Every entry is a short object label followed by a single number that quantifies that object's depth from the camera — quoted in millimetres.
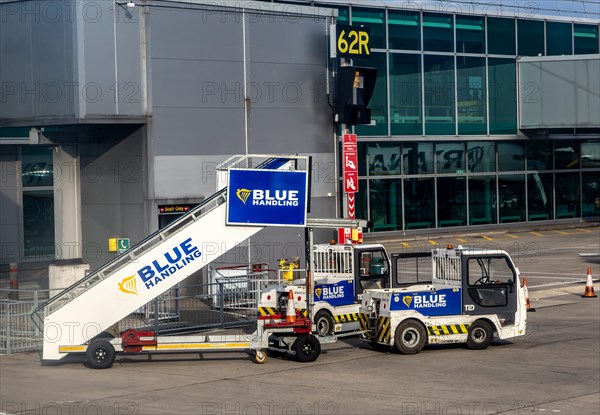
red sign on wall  30859
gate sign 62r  31234
